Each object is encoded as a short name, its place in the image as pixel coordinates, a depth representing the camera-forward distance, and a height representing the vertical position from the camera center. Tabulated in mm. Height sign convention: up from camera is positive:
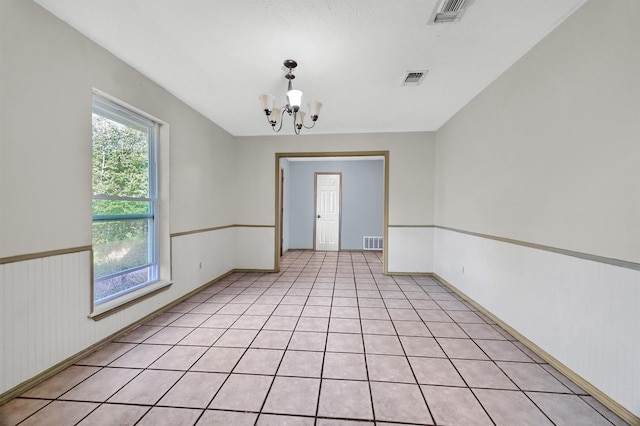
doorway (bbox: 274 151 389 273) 6918 -114
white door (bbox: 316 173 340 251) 7203 -93
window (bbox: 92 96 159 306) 2277 +36
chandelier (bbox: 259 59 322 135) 2377 +964
